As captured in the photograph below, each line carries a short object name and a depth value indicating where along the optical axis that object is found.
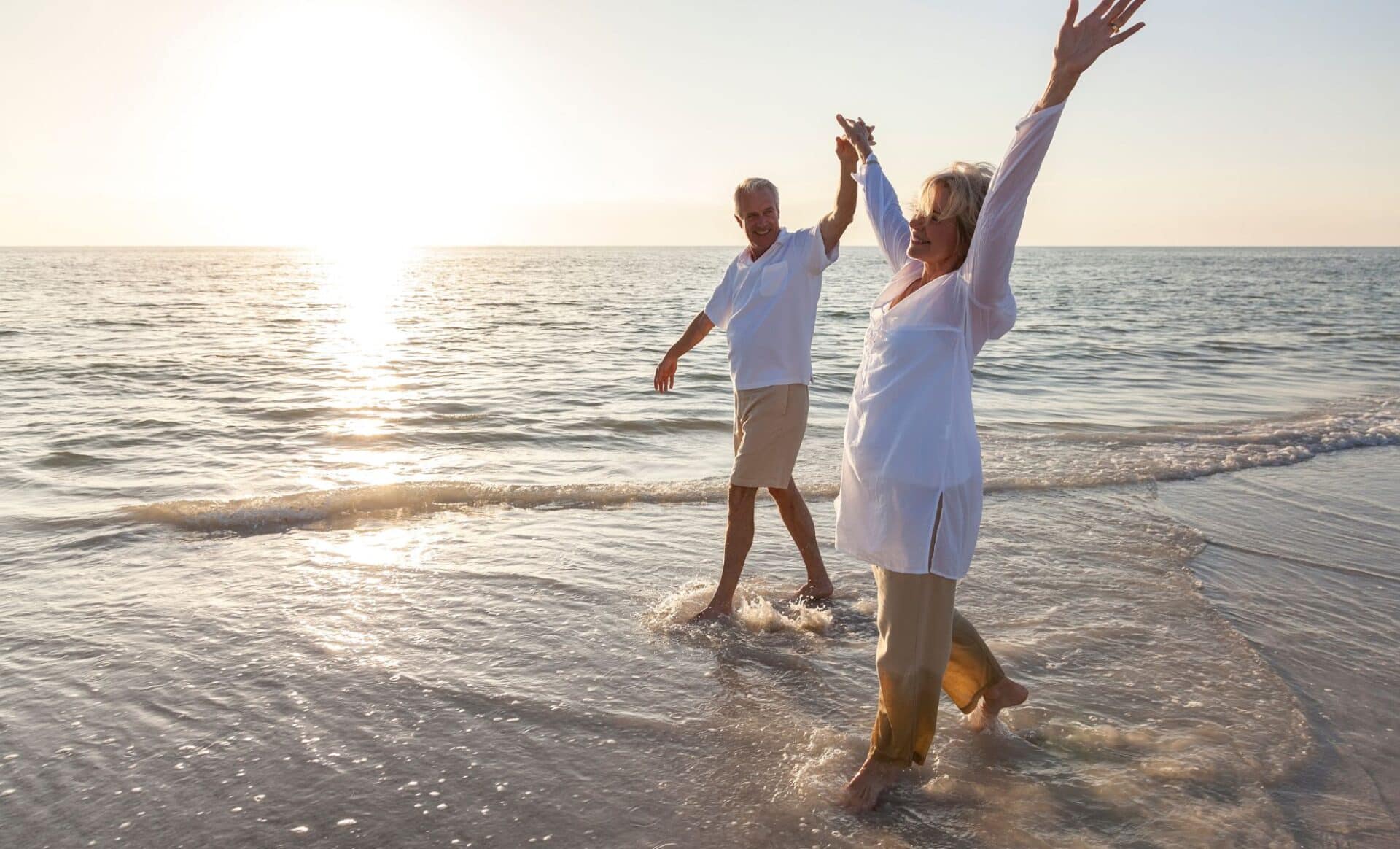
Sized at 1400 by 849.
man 4.60
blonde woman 2.43
